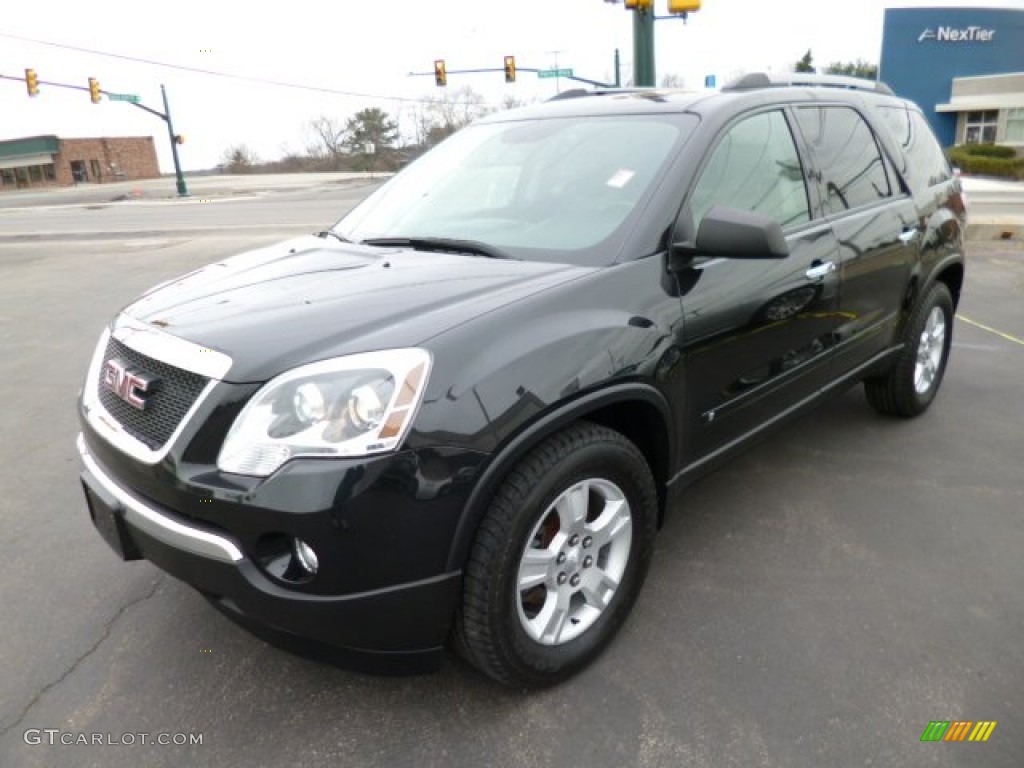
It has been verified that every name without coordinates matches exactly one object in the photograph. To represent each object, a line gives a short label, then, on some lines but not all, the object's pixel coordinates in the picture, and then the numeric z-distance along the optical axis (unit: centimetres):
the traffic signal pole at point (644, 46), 1284
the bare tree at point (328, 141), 7131
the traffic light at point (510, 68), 3175
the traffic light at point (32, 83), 3194
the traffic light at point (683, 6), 1210
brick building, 6512
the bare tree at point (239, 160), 7619
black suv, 200
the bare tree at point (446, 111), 6669
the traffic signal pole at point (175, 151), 3866
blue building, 4294
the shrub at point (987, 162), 3106
